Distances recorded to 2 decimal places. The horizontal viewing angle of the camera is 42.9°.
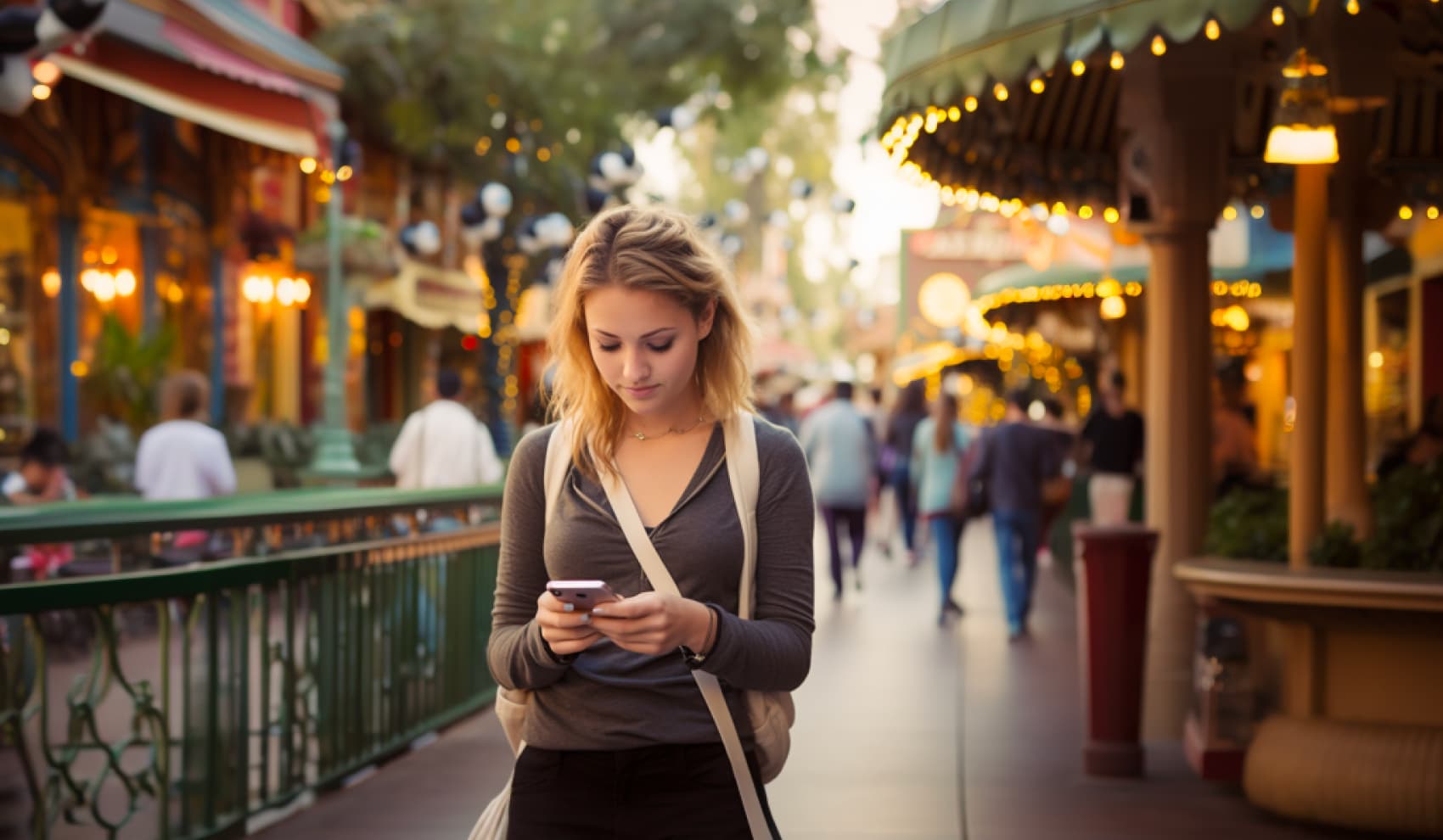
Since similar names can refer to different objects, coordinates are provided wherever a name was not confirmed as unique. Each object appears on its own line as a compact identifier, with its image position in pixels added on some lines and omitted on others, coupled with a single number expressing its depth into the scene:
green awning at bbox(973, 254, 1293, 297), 18.77
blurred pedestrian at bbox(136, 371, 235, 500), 10.73
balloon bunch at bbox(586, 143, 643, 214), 18.16
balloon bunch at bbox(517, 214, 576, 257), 19.61
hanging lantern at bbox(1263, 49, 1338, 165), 7.12
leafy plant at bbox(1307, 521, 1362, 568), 7.62
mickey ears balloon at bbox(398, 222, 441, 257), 17.94
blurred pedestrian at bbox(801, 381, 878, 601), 15.92
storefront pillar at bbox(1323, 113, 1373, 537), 8.67
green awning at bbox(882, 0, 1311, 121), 6.26
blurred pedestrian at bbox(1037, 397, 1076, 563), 16.98
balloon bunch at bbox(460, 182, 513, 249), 18.28
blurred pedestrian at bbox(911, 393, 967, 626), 14.16
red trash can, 8.00
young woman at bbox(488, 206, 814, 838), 2.96
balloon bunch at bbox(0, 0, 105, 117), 8.83
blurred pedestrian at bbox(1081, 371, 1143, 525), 14.90
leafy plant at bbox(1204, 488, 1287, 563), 8.27
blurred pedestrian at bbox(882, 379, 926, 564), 20.23
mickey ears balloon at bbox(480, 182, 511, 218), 18.25
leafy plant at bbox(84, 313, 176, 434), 16.44
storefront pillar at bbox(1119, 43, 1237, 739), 9.45
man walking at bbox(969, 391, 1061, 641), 13.70
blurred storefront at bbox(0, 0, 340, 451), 15.88
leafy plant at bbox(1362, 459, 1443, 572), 7.25
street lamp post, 16.23
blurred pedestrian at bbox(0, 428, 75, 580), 10.55
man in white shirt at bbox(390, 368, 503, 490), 11.30
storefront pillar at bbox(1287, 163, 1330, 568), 7.79
